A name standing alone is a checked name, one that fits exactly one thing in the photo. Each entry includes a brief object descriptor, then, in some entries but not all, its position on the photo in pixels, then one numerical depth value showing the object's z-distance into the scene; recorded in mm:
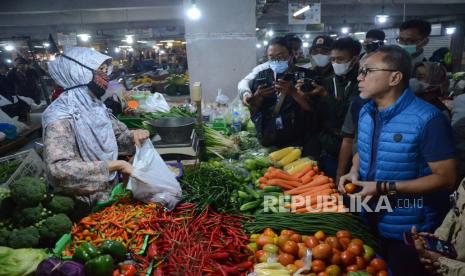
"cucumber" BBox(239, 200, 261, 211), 3018
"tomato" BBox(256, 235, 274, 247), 2568
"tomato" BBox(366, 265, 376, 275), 2345
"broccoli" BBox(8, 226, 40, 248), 2174
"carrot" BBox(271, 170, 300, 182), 3617
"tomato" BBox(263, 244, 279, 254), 2480
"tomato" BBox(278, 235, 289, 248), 2541
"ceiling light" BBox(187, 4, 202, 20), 6207
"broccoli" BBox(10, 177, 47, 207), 2242
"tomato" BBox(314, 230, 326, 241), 2590
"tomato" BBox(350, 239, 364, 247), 2496
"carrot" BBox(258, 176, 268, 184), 3594
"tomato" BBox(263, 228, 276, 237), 2660
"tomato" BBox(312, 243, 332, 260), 2371
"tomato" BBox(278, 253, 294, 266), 2389
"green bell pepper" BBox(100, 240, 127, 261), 2107
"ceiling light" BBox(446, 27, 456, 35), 23494
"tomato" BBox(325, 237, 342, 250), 2473
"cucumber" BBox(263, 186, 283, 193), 3370
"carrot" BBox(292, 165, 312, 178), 3752
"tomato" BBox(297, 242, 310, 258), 2451
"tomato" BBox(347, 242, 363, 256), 2428
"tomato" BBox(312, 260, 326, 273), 2320
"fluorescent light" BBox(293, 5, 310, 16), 9270
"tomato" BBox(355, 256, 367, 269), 2379
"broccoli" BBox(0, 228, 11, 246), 2205
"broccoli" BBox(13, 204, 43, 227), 2242
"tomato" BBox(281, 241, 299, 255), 2459
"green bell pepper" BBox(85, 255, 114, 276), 1960
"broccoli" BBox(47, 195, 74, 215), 2355
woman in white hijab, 2344
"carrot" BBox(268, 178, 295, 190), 3518
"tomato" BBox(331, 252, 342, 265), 2383
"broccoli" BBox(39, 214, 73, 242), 2250
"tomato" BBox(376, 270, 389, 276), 2295
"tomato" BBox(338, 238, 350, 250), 2517
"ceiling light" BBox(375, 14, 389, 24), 15178
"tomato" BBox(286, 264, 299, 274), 2302
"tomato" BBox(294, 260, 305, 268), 2341
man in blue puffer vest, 2230
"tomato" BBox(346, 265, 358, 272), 2350
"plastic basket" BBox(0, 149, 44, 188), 3586
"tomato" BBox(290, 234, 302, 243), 2592
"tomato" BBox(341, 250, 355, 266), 2387
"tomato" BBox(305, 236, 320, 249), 2492
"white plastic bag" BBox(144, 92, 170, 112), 5750
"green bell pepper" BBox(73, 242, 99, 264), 2027
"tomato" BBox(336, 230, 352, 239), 2578
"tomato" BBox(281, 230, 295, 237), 2638
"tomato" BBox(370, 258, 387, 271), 2342
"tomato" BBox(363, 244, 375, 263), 2439
